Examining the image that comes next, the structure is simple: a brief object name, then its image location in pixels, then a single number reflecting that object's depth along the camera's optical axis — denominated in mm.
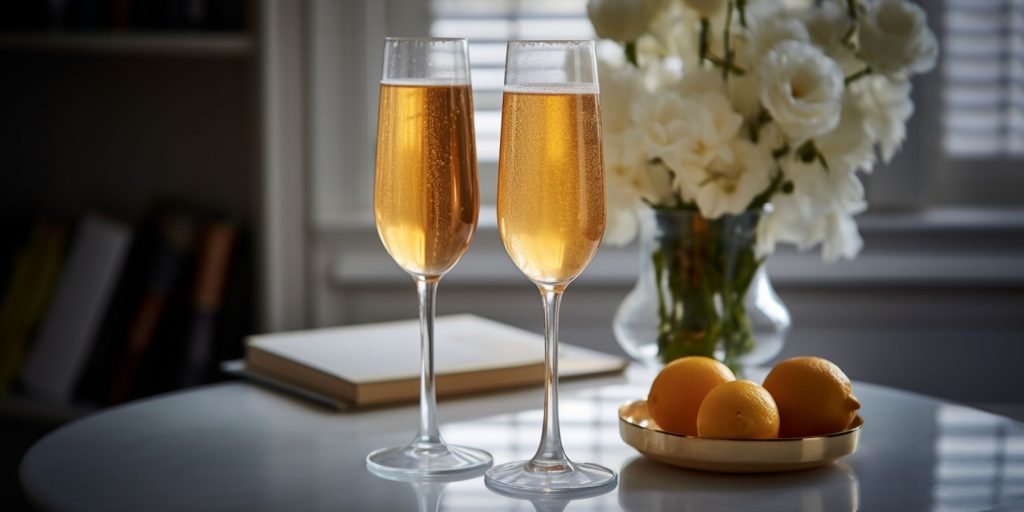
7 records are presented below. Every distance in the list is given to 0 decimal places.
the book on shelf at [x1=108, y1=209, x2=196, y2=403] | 2086
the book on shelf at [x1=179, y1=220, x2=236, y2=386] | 2072
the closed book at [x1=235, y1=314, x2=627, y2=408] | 1147
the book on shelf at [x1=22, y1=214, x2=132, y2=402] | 2080
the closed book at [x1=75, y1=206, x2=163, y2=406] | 2107
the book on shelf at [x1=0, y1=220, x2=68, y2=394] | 2143
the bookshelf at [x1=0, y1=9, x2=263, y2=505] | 2342
